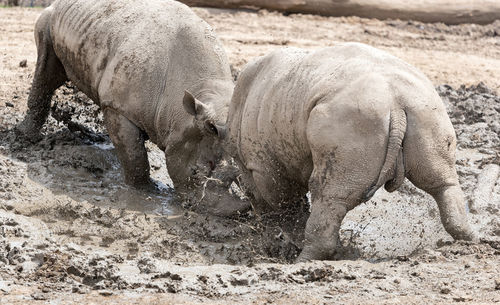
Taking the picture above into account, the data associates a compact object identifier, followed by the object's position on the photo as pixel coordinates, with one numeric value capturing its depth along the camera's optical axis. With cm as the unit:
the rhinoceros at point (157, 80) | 1619
